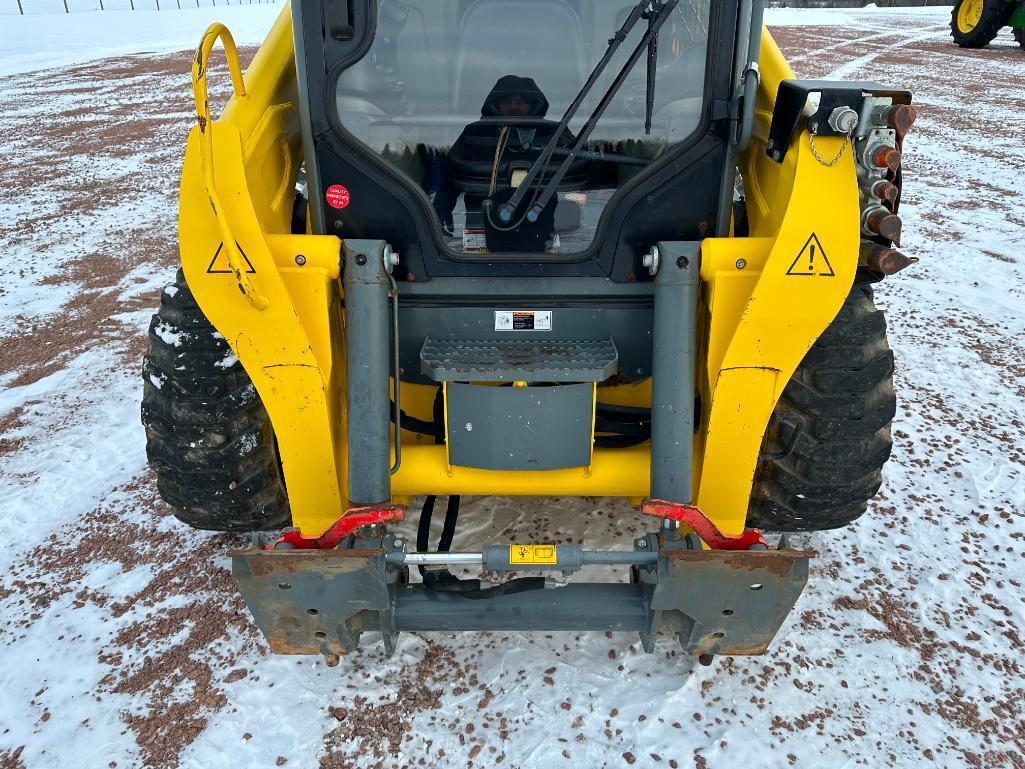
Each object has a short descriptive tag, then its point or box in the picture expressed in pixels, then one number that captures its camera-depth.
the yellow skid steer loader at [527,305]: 2.15
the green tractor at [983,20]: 17.20
